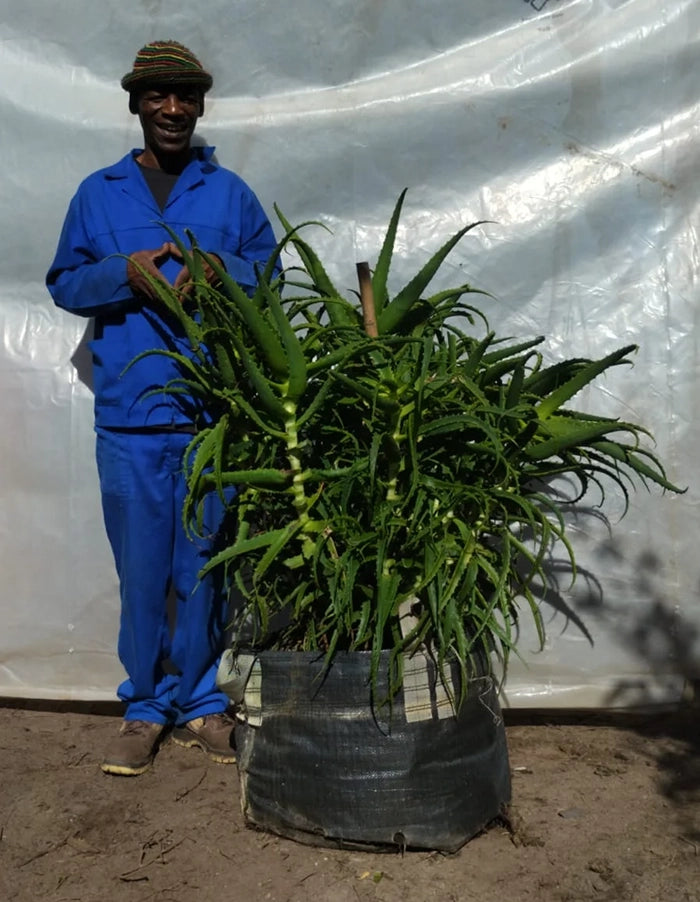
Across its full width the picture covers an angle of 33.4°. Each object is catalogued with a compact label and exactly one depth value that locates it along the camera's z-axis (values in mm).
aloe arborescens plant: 2377
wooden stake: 2500
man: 2904
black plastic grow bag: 2479
